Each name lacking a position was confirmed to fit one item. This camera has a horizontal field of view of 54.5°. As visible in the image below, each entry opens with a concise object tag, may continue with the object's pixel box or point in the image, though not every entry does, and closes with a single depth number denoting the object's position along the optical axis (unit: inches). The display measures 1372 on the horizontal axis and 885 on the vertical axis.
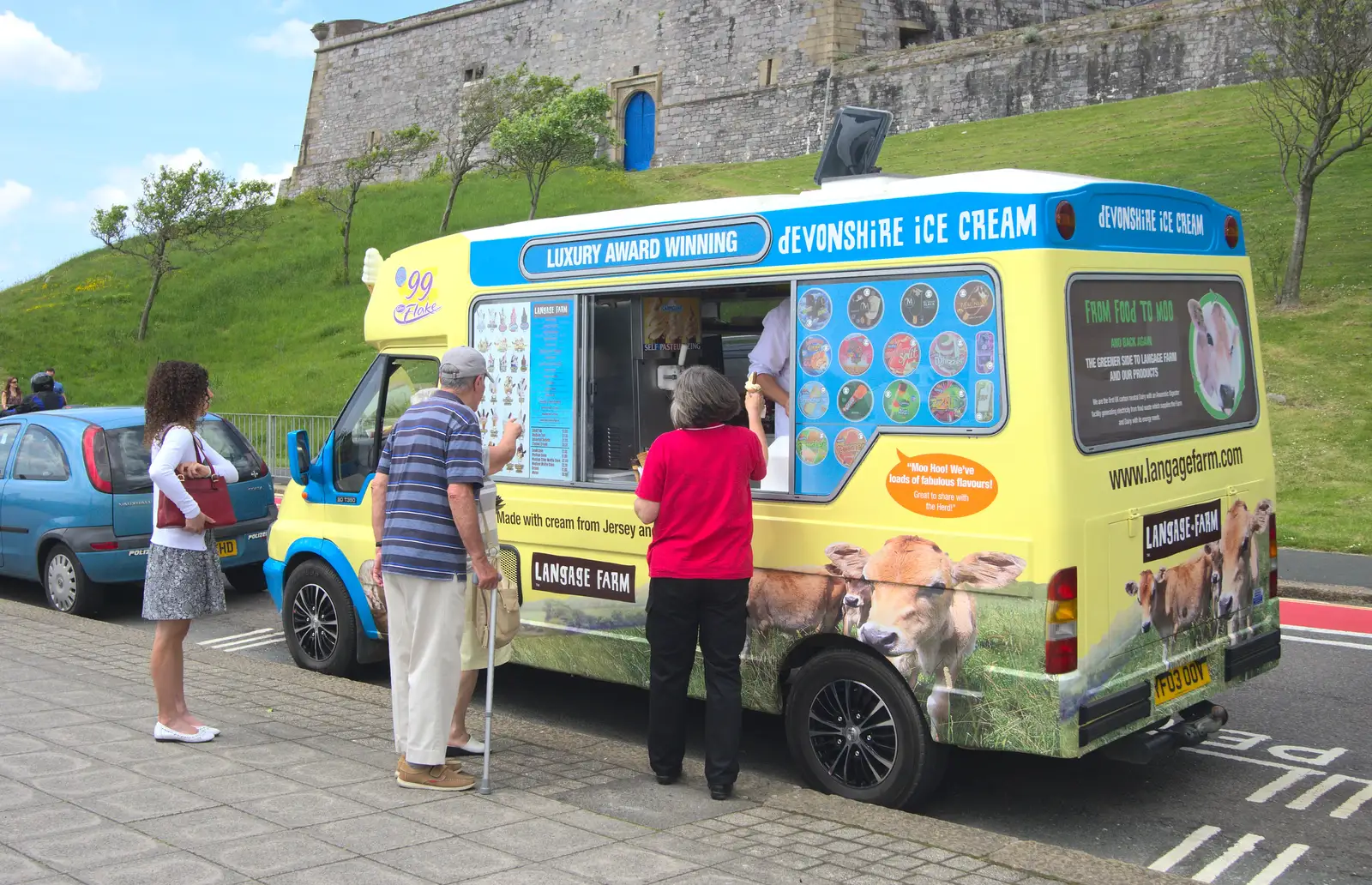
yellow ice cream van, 199.5
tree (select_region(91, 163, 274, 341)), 1482.5
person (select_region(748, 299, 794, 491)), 235.1
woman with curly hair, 243.9
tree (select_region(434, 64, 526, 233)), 1561.3
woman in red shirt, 215.6
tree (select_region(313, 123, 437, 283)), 1556.3
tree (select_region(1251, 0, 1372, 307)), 806.5
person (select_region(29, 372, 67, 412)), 618.5
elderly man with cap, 211.9
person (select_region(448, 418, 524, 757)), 221.8
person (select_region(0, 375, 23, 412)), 722.8
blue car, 404.2
